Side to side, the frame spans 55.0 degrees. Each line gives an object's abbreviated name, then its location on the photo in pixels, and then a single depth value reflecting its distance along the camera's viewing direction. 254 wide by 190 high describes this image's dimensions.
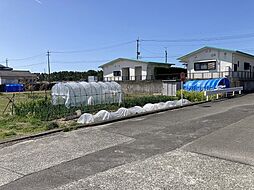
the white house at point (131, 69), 33.78
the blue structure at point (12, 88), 40.72
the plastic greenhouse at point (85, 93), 14.42
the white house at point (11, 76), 53.11
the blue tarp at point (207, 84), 20.61
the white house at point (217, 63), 26.03
